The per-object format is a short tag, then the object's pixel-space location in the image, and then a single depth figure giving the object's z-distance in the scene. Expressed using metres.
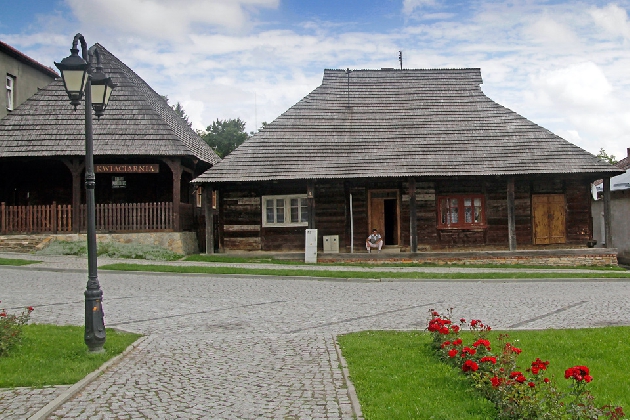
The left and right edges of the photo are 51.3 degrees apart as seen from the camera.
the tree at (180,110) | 74.12
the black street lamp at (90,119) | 8.37
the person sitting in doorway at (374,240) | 24.25
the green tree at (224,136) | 65.00
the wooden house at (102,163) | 23.67
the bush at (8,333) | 8.07
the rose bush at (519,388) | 4.89
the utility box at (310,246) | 22.61
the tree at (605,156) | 71.51
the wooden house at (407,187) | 24.09
